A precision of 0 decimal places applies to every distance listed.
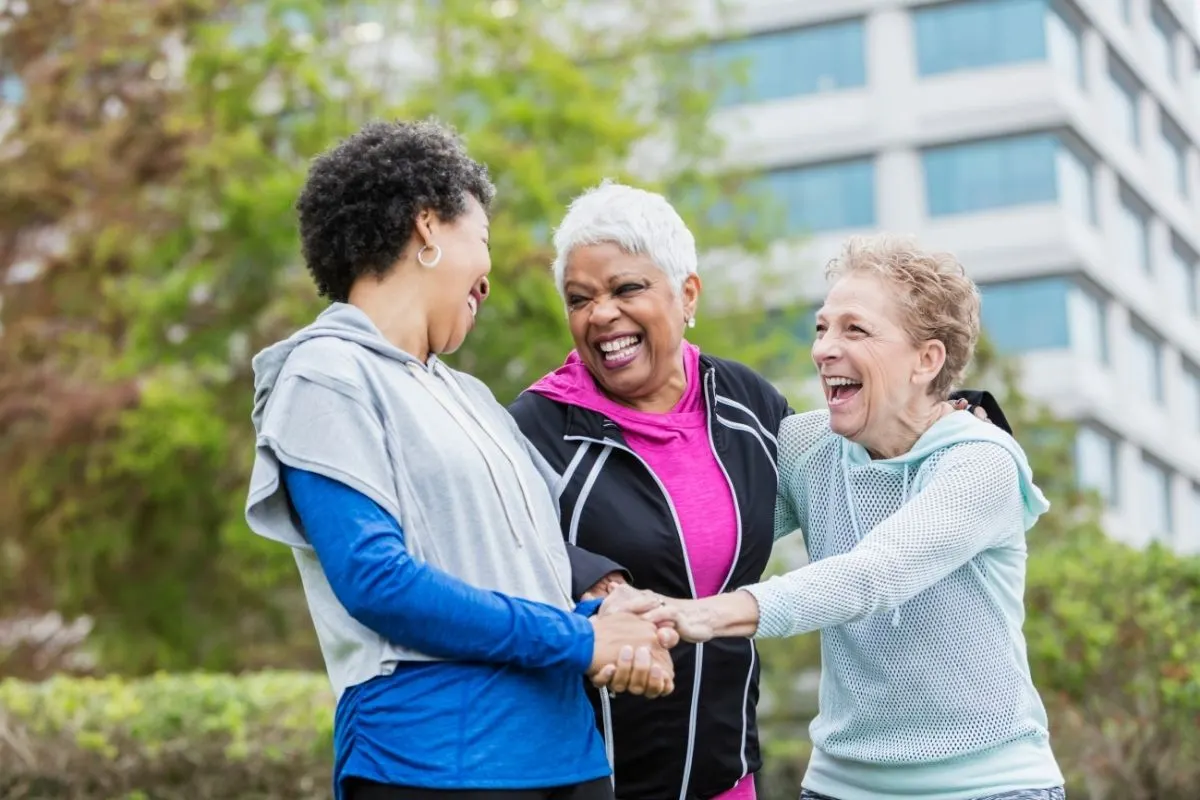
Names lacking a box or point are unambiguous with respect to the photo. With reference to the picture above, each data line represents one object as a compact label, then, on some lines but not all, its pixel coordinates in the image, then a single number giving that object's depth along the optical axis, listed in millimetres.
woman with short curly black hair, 2744
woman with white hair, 3639
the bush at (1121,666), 8320
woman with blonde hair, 3219
